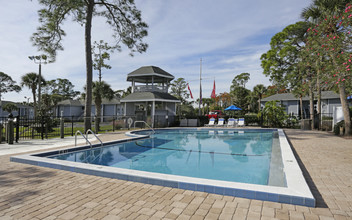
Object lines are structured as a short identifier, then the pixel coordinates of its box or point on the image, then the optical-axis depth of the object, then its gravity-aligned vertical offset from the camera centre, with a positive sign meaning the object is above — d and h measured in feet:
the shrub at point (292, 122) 63.21 -2.57
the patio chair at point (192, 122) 71.97 -3.30
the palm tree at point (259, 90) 128.67 +14.98
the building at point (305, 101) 90.89 +5.92
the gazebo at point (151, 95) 70.34 +6.49
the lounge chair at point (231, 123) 67.92 -3.19
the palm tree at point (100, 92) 75.82 +7.71
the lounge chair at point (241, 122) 66.85 -2.80
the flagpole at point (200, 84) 86.16 +12.45
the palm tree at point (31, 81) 108.68 +16.93
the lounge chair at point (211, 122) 71.06 -3.04
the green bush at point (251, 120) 70.29 -2.26
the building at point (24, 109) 138.18 +2.22
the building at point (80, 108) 112.98 +2.80
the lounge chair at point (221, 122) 69.97 -3.00
